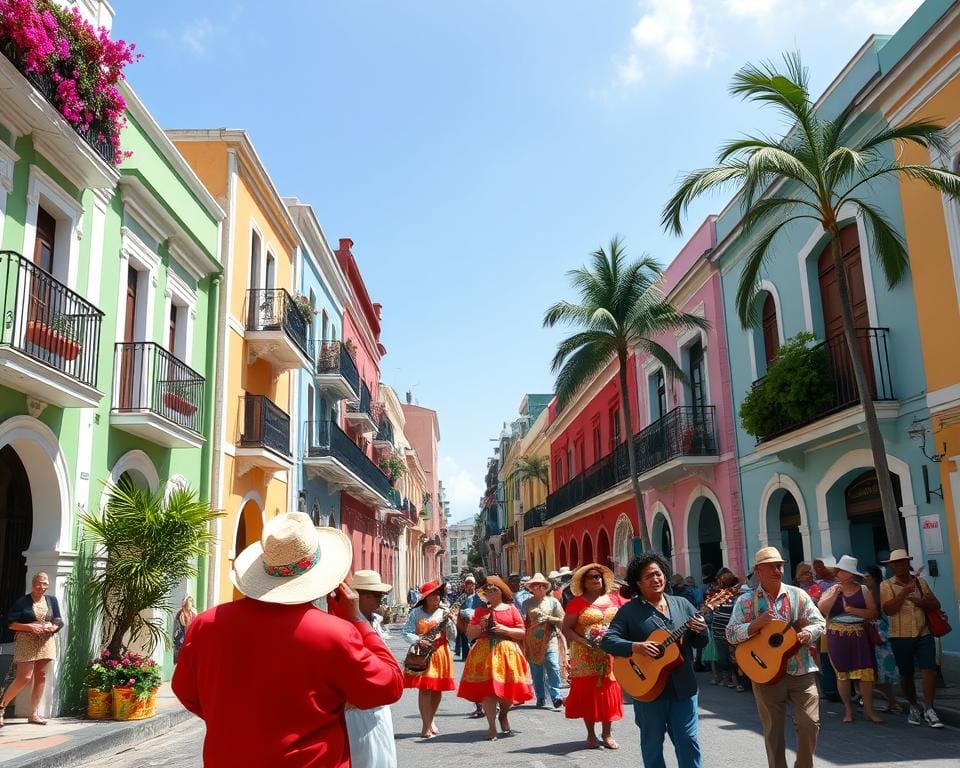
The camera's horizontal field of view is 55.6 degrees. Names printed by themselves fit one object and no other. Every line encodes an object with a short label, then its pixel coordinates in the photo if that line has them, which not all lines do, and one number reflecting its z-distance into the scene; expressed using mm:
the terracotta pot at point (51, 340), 10250
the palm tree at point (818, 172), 11016
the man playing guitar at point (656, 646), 5512
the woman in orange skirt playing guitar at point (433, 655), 8617
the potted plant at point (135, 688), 10305
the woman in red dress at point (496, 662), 8891
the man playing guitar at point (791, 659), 5691
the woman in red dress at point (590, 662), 8117
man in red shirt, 3016
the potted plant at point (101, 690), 10398
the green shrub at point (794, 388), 14383
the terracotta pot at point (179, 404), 14086
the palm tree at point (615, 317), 20391
